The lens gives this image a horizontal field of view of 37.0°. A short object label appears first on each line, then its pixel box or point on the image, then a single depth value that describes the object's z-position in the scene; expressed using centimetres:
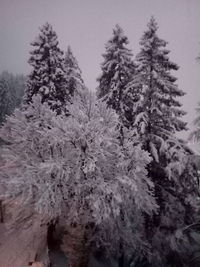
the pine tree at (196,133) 1159
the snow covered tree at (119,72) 1636
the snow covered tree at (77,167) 1200
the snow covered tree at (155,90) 1548
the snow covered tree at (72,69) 2493
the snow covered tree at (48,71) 1800
